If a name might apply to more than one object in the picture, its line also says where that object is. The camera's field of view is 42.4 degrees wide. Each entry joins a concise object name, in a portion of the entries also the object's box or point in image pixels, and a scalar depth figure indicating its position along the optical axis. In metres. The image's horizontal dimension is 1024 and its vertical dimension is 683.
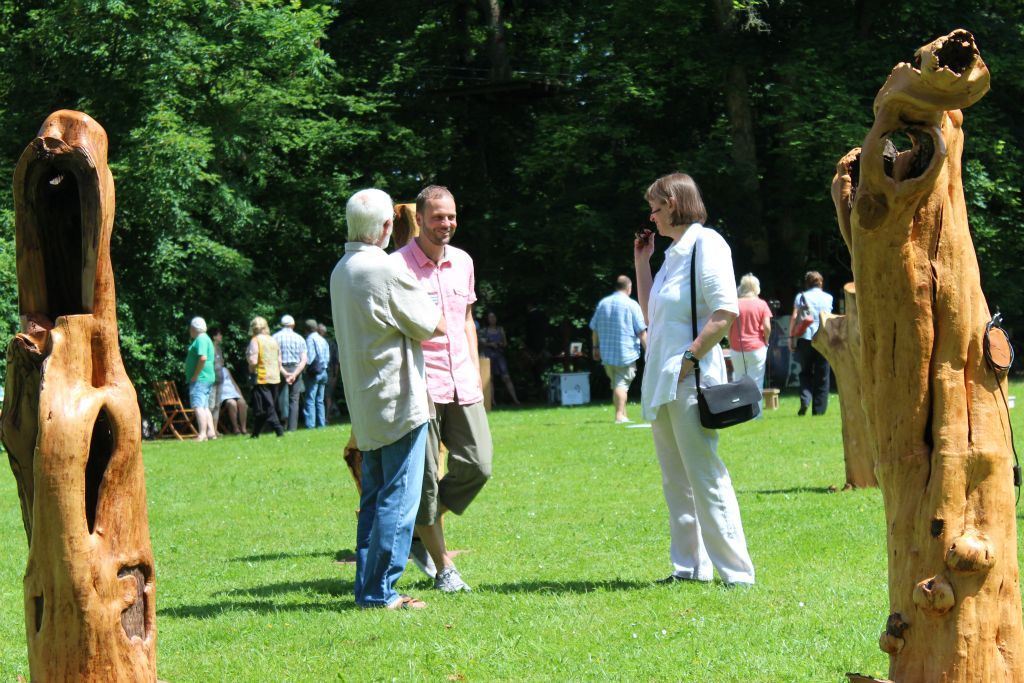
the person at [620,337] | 19.83
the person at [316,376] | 22.70
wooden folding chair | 23.80
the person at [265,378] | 20.14
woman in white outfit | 6.92
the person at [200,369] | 20.78
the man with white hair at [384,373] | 6.69
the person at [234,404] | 22.88
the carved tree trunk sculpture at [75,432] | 4.45
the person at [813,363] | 18.39
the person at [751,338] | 17.92
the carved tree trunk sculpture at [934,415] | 4.11
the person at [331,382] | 26.47
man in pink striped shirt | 7.24
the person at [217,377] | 22.34
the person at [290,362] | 21.53
